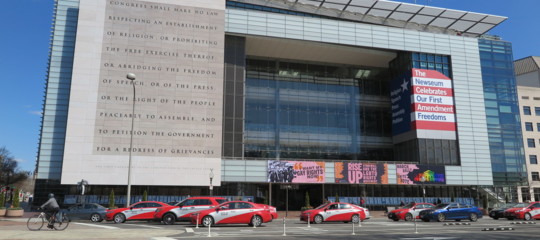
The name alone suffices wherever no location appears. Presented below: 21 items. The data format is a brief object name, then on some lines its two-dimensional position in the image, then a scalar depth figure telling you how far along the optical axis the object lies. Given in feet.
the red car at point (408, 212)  98.89
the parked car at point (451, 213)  92.84
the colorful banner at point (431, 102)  165.17
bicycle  60.03
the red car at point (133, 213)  85.20
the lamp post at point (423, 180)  149.79
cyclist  59.48
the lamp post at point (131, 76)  80.52
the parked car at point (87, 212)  89.56
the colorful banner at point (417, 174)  161.89
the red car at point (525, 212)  97.14
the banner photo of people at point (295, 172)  151.02
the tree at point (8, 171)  250.16
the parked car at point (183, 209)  80.28
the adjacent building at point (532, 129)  261.03
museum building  140.36
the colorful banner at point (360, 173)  157.40
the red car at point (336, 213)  86.22
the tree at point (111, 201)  122.93
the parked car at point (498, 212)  103.60
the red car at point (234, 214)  72.79
